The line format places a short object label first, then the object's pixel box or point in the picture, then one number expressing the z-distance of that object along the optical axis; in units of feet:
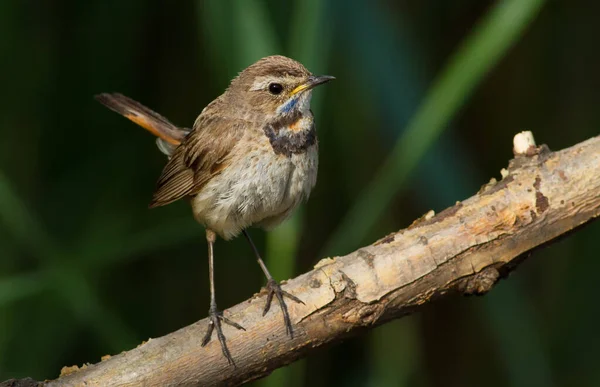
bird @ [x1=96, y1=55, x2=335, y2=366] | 23.56
